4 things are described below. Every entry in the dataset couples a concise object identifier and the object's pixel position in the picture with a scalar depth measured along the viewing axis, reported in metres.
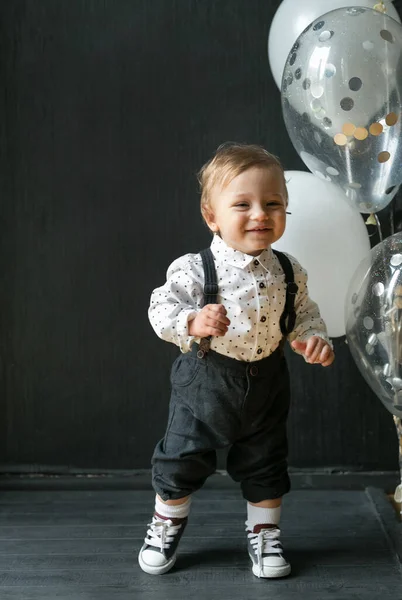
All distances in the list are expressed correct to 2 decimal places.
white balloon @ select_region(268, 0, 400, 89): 1.61
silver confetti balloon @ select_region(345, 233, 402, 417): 1.44
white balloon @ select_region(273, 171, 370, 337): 1.60
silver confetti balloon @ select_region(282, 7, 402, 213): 1.43
